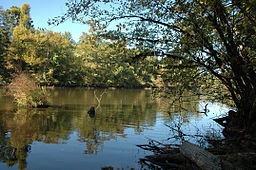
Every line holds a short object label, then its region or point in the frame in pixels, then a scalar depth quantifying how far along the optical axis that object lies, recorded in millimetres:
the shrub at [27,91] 18172
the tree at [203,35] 6078
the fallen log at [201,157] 4980
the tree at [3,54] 41594
